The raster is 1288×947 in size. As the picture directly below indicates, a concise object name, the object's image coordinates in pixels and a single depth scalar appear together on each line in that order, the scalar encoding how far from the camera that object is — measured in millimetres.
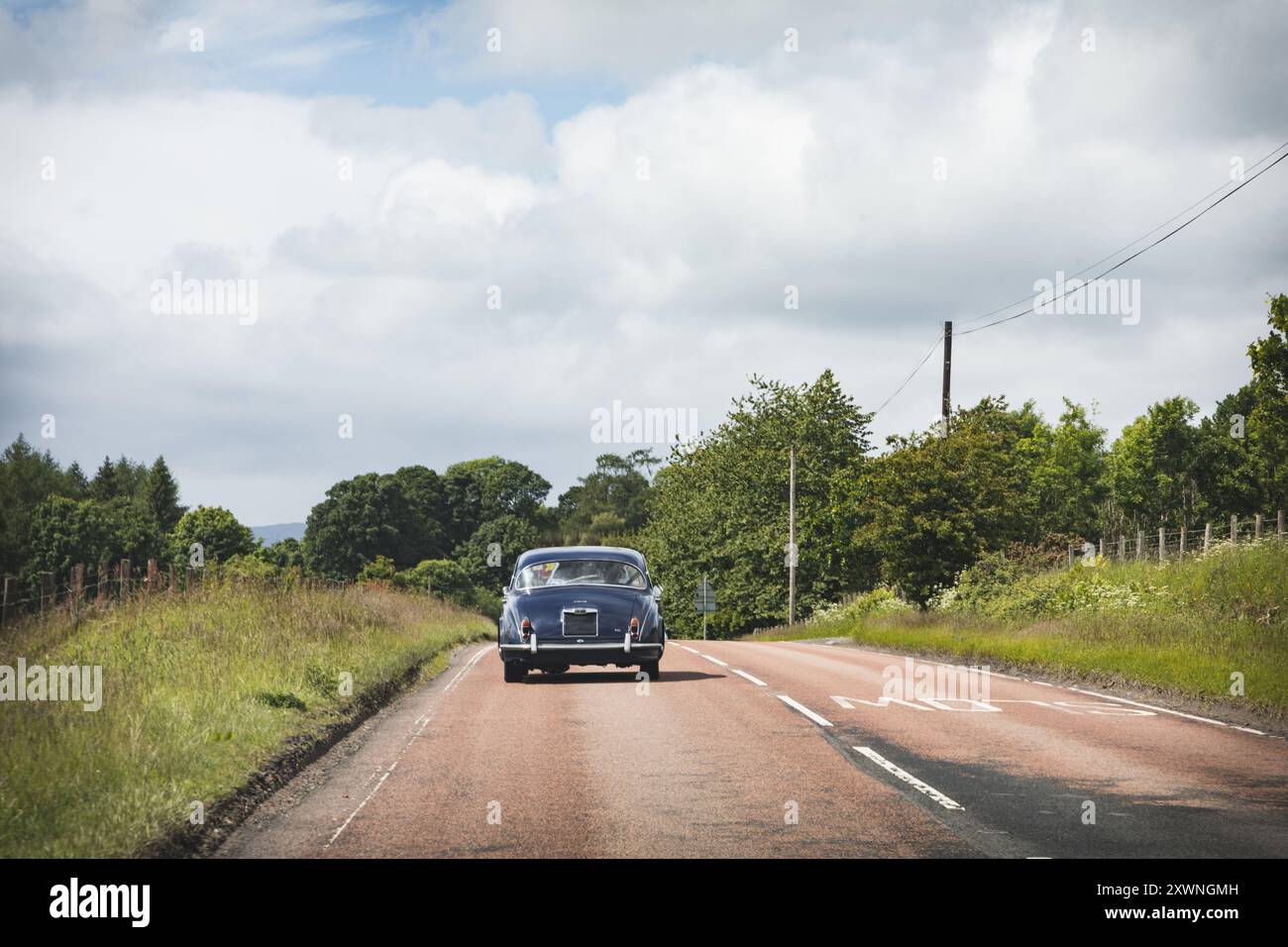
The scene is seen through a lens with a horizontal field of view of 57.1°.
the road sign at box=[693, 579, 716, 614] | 62294
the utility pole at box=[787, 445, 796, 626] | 51625
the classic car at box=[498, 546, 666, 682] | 17016
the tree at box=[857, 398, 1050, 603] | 35000
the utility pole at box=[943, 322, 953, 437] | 38906
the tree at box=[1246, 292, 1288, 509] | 49875
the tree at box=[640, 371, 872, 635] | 61000
